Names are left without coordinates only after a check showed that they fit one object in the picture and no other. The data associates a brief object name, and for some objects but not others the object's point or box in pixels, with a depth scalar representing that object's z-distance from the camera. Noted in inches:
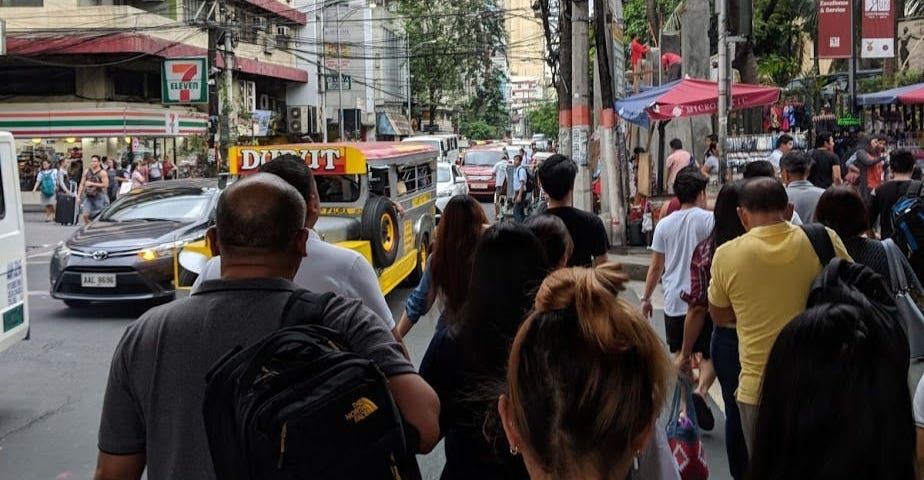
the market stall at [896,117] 693.3
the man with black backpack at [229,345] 96.3
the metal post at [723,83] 494.9
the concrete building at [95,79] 1224.2
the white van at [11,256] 278.8
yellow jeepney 413.4
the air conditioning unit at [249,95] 1657.2
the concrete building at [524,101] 5241.1
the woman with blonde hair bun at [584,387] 71.9
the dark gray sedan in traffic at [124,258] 434.0
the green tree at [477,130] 3182.6
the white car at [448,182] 957.8
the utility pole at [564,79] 749.9
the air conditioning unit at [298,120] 1859.0
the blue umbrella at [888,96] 676.2
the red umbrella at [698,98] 533.3
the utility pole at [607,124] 614.5
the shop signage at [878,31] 715.4
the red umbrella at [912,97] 633.6
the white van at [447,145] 1369.3
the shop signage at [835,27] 694.5
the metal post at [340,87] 1948.6
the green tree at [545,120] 2989.7
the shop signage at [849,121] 759.7
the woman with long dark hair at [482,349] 121.6
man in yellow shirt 172.6
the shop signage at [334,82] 2041.1
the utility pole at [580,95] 633.6
